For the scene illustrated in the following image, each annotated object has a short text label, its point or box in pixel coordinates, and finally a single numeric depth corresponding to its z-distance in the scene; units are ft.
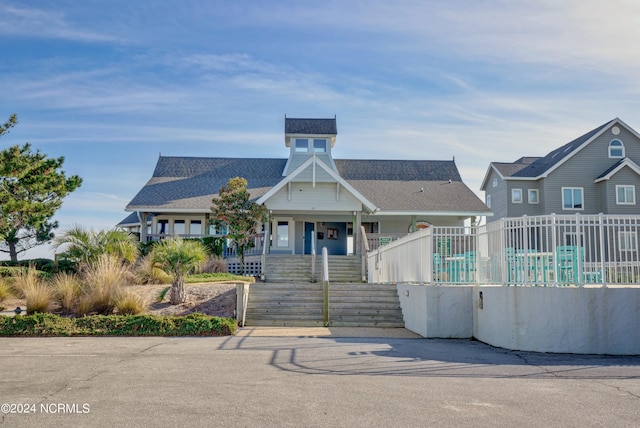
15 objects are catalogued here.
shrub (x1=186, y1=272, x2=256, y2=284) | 63.98
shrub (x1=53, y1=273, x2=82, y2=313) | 49.73
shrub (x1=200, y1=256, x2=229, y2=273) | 75.97
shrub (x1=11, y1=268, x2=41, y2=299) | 51.43
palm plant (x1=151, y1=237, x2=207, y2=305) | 53.01
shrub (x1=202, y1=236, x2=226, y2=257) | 86.22
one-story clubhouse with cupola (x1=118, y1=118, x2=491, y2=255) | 86.53
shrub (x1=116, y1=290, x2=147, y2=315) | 47.50
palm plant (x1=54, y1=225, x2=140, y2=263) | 64.23
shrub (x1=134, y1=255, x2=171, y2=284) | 62.08
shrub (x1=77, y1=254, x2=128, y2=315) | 48.24
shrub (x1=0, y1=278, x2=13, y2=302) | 53.36
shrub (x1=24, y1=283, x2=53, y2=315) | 48.21
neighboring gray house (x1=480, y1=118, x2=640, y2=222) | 107.76
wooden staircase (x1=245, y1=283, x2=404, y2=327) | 48.83
